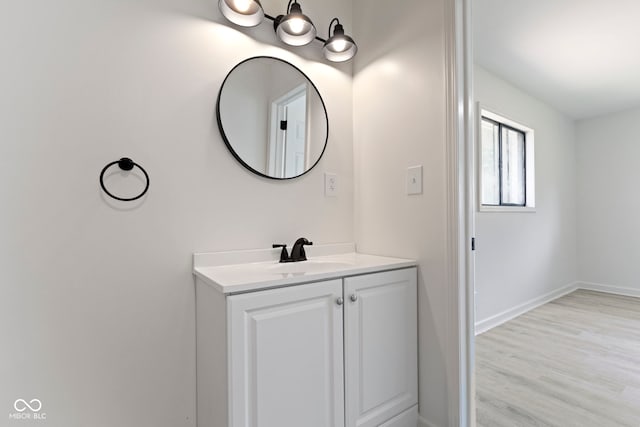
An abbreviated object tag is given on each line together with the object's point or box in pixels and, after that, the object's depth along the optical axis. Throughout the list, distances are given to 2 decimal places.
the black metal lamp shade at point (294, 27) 1.36
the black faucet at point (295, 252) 1.44
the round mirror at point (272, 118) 1.38
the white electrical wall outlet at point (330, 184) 1.69
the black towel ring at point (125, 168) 1.10
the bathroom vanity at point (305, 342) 0.94
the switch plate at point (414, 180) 1.40
